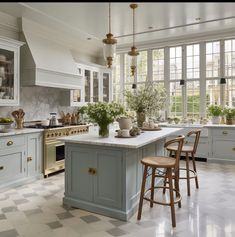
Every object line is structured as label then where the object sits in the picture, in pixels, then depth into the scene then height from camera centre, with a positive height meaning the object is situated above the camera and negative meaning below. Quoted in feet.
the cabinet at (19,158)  13.02 -2.31
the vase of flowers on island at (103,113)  10.62 +0.21
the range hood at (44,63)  15.55 +3.71
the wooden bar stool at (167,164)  9.07 -1.74
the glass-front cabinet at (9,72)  14.12 +2.71
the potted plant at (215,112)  19.62 +0.48
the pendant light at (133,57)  12.34 +3.12
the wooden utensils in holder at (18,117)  15.30 +0.05
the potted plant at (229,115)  19.01 +0.23
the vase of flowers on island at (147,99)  13.60 +1.06
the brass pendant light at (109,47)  10.38 +3.01
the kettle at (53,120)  17.66 -0.16
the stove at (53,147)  15.46 -1.89
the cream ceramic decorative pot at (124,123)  11.69 -0.24
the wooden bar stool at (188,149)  11.97 -1.59
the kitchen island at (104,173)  9.49 -2.28
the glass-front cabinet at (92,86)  20.15 +2.83
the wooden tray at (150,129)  13.64 -0.62
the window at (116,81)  25.41 +3.87
